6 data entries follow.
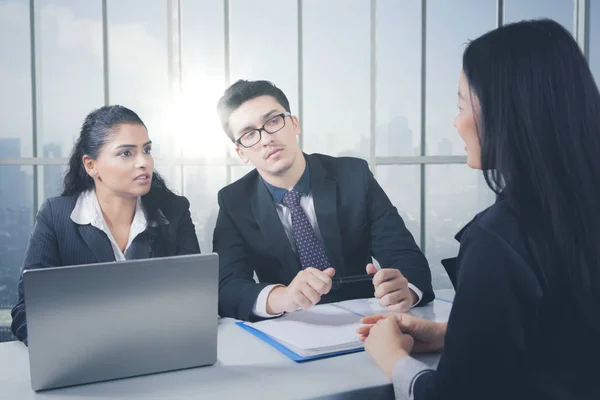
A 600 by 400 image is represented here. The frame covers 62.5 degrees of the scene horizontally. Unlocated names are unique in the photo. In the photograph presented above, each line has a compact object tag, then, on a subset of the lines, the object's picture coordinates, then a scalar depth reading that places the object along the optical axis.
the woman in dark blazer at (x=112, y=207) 1.92
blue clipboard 1.11
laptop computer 0.93
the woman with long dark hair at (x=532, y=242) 0.78
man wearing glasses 2.07
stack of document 1.15
